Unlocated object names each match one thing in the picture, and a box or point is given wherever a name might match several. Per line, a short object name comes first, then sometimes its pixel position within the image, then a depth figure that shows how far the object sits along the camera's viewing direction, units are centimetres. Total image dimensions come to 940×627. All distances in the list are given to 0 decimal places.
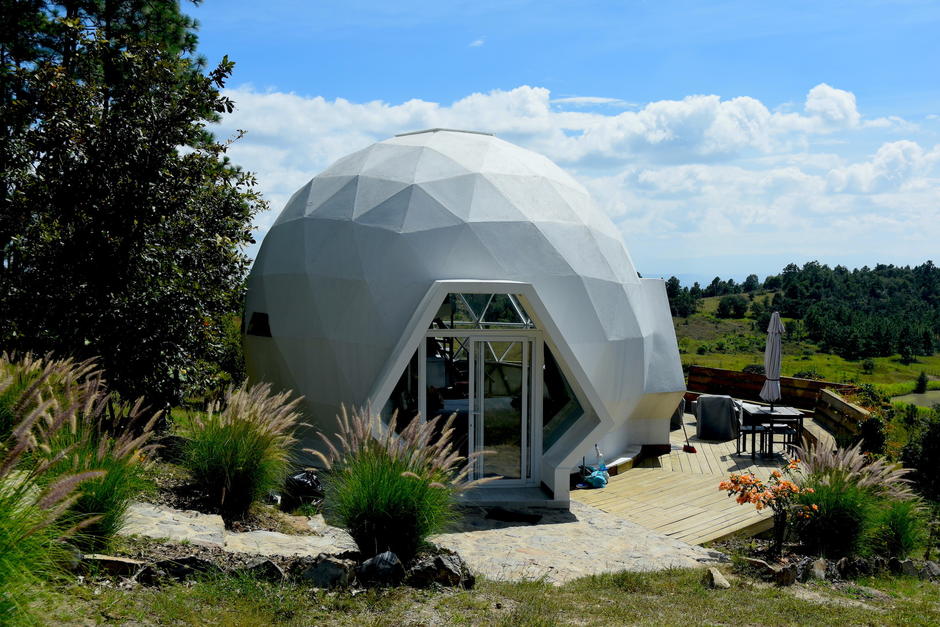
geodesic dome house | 1156
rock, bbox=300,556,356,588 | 609
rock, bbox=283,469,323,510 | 1009
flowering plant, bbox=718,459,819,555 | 920
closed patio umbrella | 1572
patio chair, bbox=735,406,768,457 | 1527
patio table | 1522
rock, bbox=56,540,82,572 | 489
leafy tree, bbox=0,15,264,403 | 996
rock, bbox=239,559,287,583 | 593
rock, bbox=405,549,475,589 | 645
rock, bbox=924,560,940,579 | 941
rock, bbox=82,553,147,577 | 523
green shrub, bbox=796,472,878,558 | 930
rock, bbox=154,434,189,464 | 965
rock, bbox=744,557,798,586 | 825
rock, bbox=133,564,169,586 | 542
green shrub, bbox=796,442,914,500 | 931
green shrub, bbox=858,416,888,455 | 1452
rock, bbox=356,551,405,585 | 630
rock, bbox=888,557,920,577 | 938
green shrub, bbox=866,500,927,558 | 989
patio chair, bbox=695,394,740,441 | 1717
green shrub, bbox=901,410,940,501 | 1403
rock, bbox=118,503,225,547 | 649
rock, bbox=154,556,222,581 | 562
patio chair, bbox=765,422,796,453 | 1518
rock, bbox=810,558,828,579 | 865
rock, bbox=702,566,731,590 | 771
